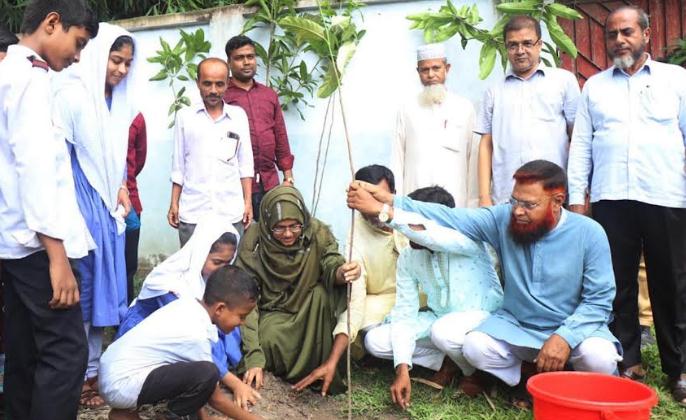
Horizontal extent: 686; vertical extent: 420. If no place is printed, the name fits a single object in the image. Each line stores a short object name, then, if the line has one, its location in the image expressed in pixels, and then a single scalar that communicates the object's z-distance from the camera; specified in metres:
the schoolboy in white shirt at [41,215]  2.72
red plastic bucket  2.79
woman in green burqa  4.19
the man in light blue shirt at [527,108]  4.32
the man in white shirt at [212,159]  4.87
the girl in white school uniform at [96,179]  3.57
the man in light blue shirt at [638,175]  3.81
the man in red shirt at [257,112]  5.34
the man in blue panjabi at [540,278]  3.55
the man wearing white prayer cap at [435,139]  4.77
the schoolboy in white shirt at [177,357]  3.19
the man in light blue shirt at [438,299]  3.97
